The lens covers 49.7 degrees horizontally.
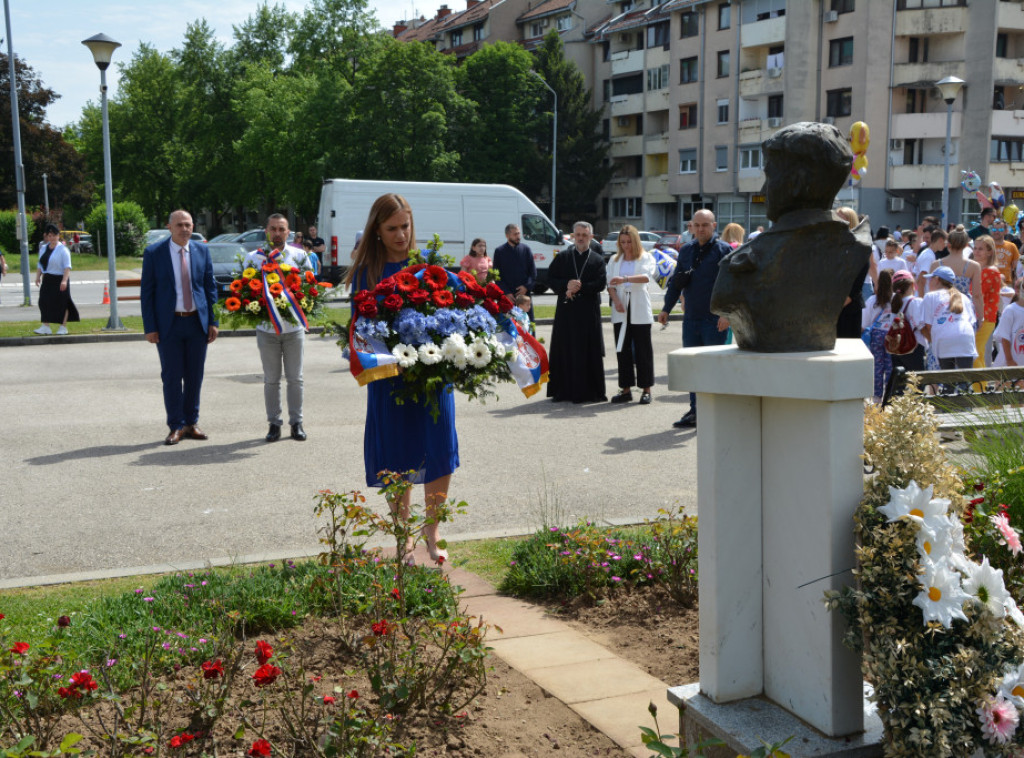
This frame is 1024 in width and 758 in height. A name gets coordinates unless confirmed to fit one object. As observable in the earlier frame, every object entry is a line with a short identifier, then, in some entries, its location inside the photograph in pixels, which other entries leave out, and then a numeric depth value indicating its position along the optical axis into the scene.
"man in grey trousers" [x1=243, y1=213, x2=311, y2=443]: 10.48
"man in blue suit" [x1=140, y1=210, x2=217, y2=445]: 10.29
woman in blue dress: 5.95
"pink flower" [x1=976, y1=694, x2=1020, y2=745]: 3.04
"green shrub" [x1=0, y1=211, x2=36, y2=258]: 60.44
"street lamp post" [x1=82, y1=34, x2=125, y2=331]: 19.53
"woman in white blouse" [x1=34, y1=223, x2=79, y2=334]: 18.92
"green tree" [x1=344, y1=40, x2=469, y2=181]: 60.41
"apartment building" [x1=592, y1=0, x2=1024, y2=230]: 53.00
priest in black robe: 12.77
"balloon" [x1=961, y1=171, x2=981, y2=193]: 24.56
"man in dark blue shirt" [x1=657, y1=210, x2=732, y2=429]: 11.00
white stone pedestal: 3.30
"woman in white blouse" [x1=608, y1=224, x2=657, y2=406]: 12.58
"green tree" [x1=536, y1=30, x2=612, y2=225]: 68.94
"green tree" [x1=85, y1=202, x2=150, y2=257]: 61.88
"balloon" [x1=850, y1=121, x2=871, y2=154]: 19.94
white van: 31.05
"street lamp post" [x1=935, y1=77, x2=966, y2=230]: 27.48
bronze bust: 3.48
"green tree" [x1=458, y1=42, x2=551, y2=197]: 66.88
